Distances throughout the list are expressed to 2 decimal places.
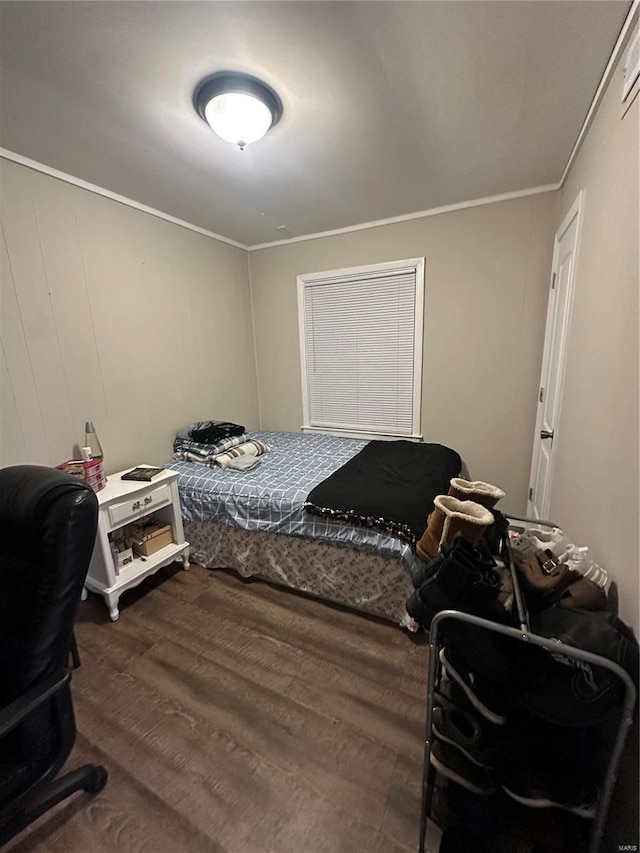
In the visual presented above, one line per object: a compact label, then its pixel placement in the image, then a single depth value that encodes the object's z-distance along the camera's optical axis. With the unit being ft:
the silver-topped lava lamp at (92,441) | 7.01
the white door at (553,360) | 6.11
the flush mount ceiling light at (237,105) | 4.41
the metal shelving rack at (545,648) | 2.29
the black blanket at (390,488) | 5.90
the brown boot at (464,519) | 3.56
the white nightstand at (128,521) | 6.10
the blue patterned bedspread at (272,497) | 6.25
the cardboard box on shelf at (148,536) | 6.93
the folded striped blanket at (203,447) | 8.63
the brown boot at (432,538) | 4.05
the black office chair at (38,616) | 2.92
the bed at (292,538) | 6.01
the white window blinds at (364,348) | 9.64
